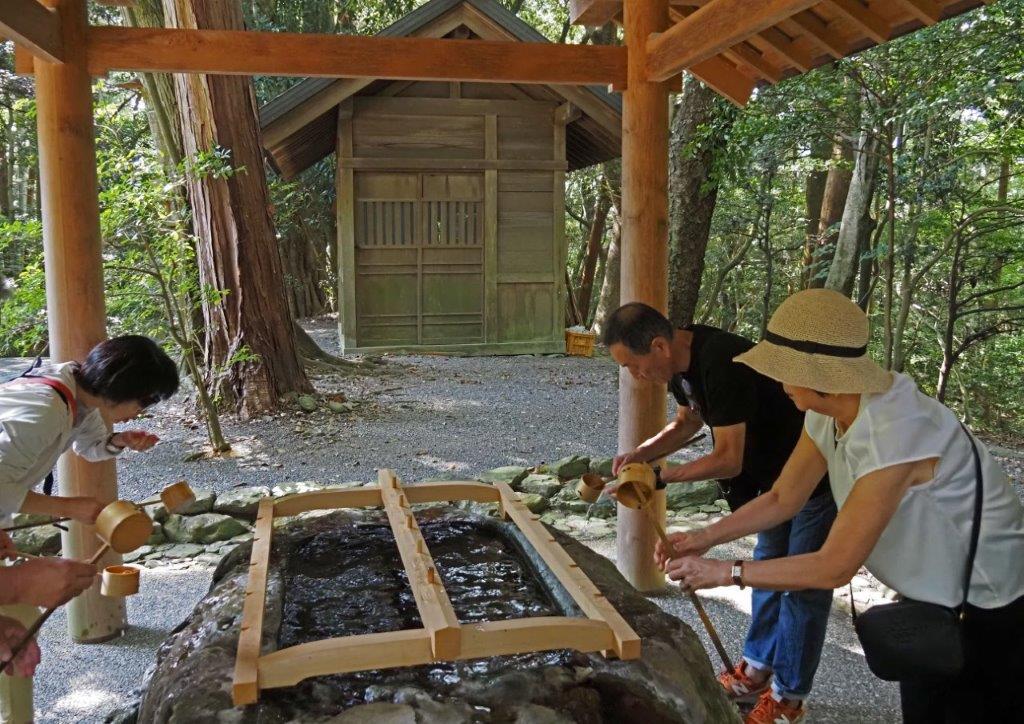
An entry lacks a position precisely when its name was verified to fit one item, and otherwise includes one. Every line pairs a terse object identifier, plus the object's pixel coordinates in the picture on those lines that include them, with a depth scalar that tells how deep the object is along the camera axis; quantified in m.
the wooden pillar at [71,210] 3.39
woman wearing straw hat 1.74
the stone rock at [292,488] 5.31
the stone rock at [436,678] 1.77
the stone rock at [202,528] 5.03
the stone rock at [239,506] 5.20
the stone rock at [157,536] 4.96
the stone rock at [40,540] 4.58
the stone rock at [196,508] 5.08
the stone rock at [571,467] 5.98
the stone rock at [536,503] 5.57
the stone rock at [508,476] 5.81
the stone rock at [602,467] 5.92
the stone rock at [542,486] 5.71
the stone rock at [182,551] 4.84
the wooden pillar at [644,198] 3.94
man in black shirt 2.71
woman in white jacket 1.94
